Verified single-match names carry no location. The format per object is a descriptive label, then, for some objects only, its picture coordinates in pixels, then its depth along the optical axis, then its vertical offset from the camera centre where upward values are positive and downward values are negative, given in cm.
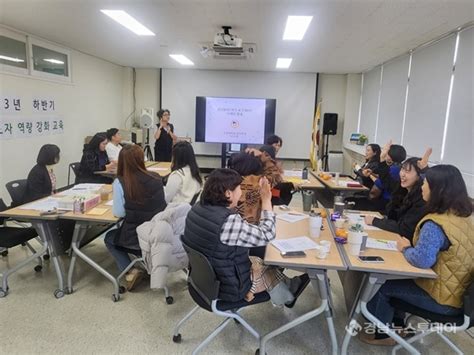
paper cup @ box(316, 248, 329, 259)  198 -75
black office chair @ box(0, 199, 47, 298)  279 -106
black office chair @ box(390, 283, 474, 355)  178 -106
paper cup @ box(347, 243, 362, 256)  205 -74
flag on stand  801 -28
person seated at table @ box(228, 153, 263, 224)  246 -56
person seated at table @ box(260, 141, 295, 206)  323 -54
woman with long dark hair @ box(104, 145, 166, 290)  266 -61
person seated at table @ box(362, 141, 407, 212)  374 -56
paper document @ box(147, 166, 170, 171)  476 -70
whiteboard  816 +71
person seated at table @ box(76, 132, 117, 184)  447 -62
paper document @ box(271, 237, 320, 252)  209 -76
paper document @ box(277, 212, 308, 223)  267 -74
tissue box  282 -73
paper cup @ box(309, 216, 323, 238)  232 -69
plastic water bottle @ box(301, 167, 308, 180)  469 -69
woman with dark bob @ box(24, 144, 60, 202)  329 -60
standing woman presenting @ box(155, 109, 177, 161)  607 -36
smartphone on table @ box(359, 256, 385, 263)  195 -76
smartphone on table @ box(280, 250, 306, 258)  199 -76
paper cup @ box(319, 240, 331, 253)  201 -72
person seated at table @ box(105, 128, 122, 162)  488 -40
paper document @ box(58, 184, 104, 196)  330 -74
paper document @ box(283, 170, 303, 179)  492 -72
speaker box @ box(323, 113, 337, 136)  825 +5
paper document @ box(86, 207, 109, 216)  276 -78
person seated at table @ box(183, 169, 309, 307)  182 -61
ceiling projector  434 +105
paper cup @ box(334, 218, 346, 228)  255 -73
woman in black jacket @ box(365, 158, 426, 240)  237 -56
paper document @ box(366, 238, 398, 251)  217 -76
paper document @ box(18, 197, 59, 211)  282 -77
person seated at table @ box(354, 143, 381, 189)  419 -48
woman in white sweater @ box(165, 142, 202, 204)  317 -54
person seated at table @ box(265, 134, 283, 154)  481 -25
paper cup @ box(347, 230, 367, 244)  205 -67
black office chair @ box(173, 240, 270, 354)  184 -101
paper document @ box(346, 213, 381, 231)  259 -74
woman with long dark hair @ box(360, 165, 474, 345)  182 -62
